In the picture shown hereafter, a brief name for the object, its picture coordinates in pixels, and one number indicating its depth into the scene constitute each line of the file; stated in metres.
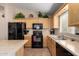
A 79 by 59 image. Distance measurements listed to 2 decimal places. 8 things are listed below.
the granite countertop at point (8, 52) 0.92
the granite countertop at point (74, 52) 0.79
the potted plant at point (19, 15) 3.54
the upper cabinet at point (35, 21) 3.59
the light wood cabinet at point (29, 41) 3.47
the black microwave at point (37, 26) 3.57
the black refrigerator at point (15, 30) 3.23
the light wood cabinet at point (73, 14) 1.27
